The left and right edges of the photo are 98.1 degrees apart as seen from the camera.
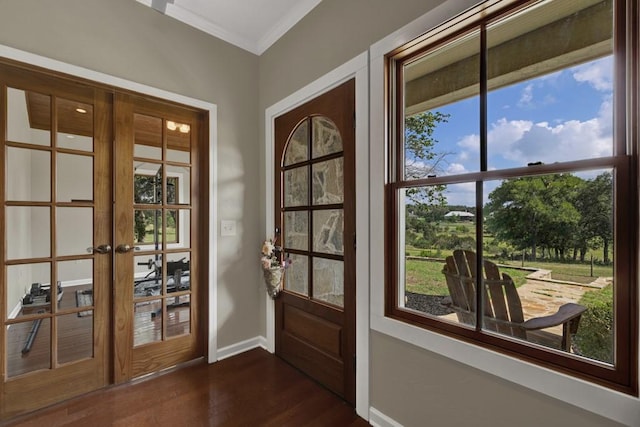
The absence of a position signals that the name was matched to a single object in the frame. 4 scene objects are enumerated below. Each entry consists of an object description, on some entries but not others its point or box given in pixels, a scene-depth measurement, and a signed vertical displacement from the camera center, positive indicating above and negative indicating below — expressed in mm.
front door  1843 -171
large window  964 +118
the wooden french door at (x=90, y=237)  1721 -180
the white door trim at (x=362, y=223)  1694 -64
